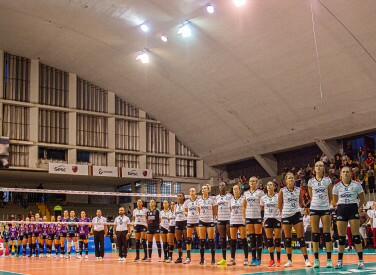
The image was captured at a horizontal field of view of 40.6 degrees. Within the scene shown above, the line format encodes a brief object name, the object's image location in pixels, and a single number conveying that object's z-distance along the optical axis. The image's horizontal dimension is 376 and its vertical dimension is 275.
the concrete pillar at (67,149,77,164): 37.78
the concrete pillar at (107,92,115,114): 40.31
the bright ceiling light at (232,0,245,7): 23.16
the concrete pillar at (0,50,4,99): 35.78
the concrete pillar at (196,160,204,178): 43.91
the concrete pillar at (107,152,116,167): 40.00
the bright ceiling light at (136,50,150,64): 30.67
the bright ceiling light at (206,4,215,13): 25.73
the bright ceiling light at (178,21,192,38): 27.21
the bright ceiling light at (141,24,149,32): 28.97
